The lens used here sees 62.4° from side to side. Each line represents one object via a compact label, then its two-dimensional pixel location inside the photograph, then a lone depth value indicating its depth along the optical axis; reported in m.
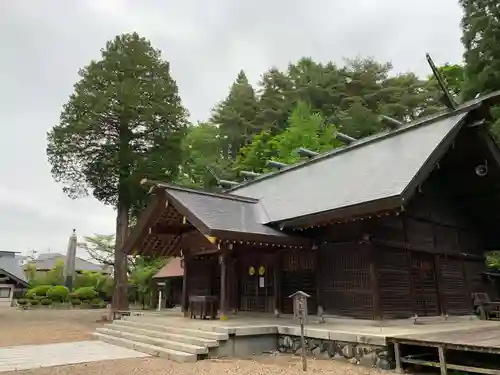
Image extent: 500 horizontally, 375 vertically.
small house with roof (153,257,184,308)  23.70
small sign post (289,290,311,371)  6.89
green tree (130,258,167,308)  26.12
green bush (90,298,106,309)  28.11
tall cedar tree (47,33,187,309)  17.38
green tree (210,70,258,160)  31.34
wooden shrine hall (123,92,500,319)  9.05
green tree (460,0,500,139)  15.12
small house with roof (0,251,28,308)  30.32
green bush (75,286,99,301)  28.20
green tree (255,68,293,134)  29.97
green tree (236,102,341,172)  23.30
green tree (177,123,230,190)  28.67
